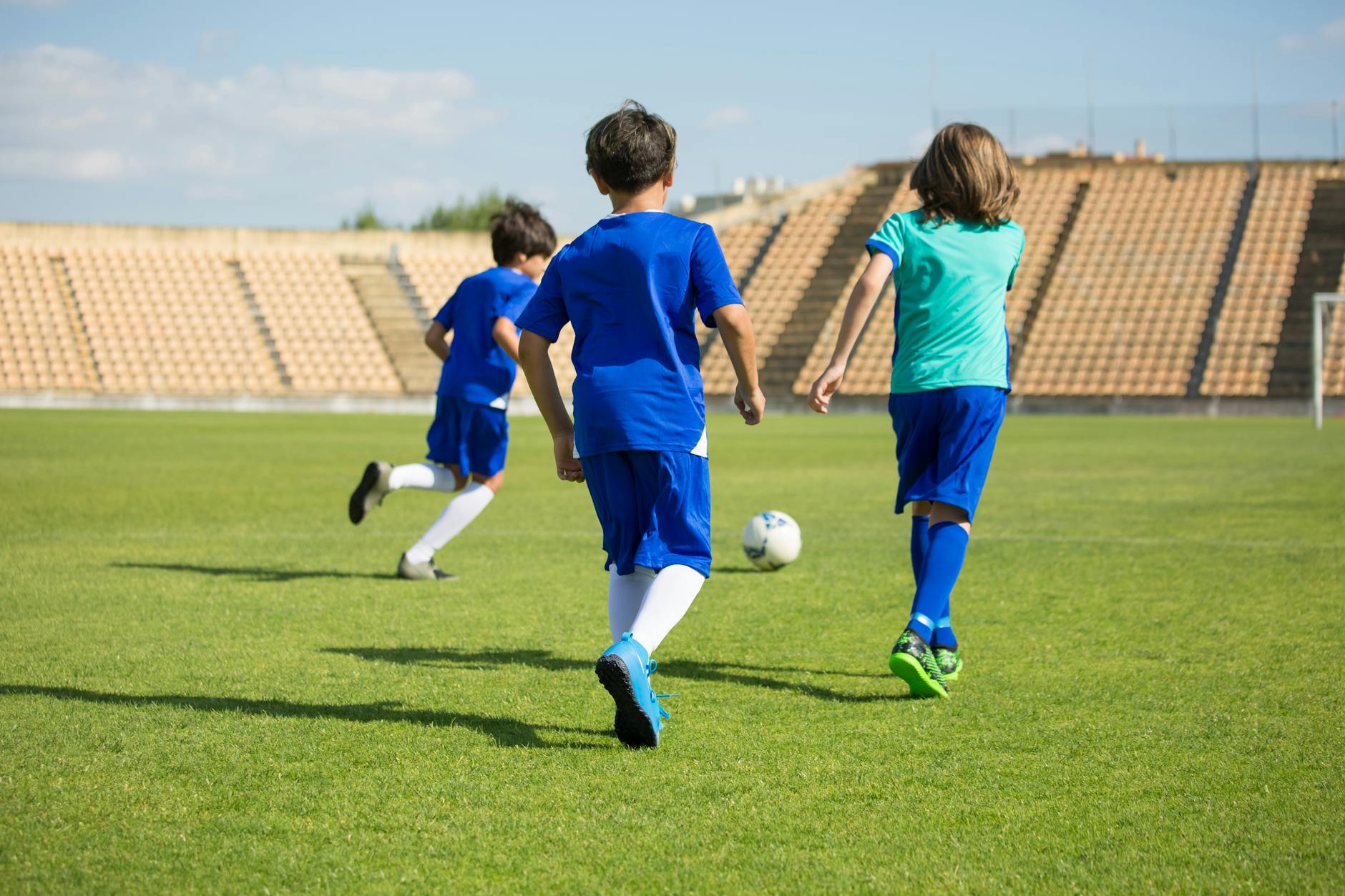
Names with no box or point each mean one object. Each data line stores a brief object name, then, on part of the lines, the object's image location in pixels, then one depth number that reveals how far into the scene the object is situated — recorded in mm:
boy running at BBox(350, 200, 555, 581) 6934
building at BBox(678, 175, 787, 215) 57812
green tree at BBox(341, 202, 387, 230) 84606
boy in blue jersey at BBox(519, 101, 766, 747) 3836
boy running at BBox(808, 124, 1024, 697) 4609
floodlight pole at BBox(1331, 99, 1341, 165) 42875
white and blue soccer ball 7516
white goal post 26625
